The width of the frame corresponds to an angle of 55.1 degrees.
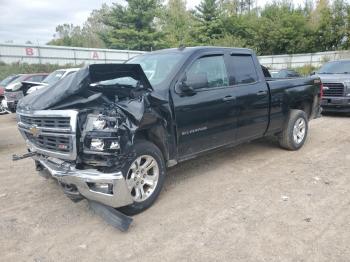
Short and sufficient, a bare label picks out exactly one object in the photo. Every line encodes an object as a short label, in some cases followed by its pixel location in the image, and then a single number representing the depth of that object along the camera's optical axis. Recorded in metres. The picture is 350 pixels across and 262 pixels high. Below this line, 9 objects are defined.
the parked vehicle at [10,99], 11.69
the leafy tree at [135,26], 35.72
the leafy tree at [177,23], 43.38
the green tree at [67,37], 48.36
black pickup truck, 3.48
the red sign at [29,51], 25.68
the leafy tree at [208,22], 42.16
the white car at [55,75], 12.04
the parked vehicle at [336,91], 9.96
